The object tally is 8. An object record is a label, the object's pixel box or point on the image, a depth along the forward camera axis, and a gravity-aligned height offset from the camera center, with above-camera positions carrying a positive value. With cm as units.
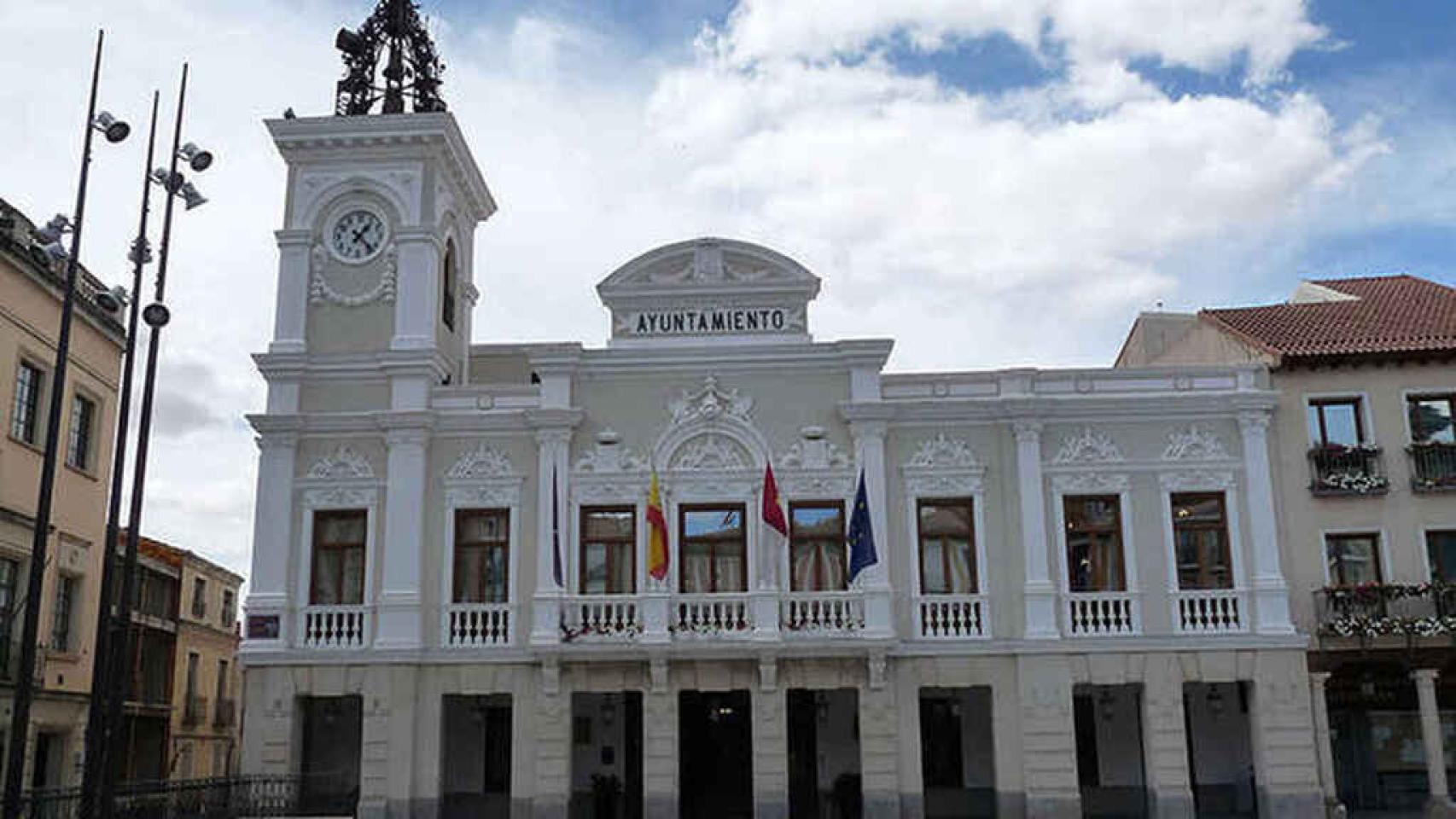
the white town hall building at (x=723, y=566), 2255 +304
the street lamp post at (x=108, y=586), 1518 +186
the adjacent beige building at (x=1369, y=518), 2305 +374
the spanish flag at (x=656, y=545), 2234 +326
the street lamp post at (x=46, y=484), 1454 +294
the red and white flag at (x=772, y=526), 2244 +358
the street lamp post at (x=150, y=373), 1577 +445
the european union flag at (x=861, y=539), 2197 +325
